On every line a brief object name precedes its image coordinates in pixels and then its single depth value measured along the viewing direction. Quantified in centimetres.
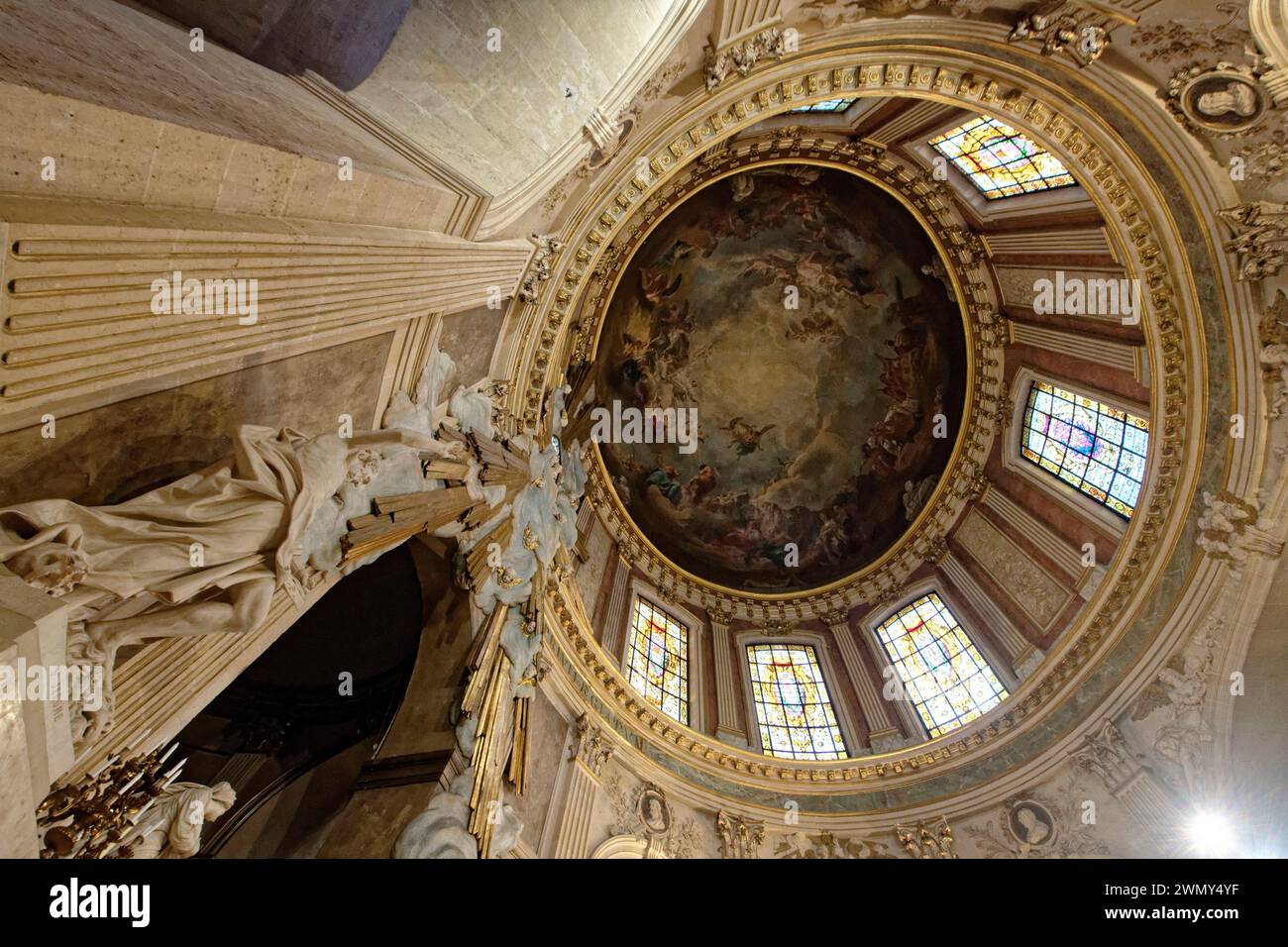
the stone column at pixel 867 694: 1150
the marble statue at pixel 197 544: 263
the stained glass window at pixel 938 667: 1120
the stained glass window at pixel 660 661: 1133
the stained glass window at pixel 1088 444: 998
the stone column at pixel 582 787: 762
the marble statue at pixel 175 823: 341
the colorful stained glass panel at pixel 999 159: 985
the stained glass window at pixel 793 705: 1174
